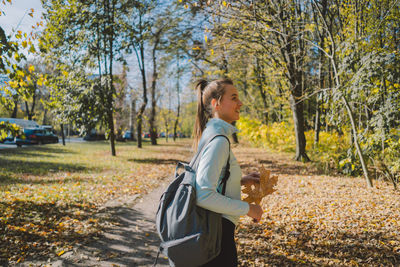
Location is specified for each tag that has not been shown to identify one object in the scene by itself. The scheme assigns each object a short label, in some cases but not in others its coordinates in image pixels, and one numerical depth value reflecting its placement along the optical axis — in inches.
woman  60.9
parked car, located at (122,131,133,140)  1645.9
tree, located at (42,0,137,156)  491.5
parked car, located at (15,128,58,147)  906.7
